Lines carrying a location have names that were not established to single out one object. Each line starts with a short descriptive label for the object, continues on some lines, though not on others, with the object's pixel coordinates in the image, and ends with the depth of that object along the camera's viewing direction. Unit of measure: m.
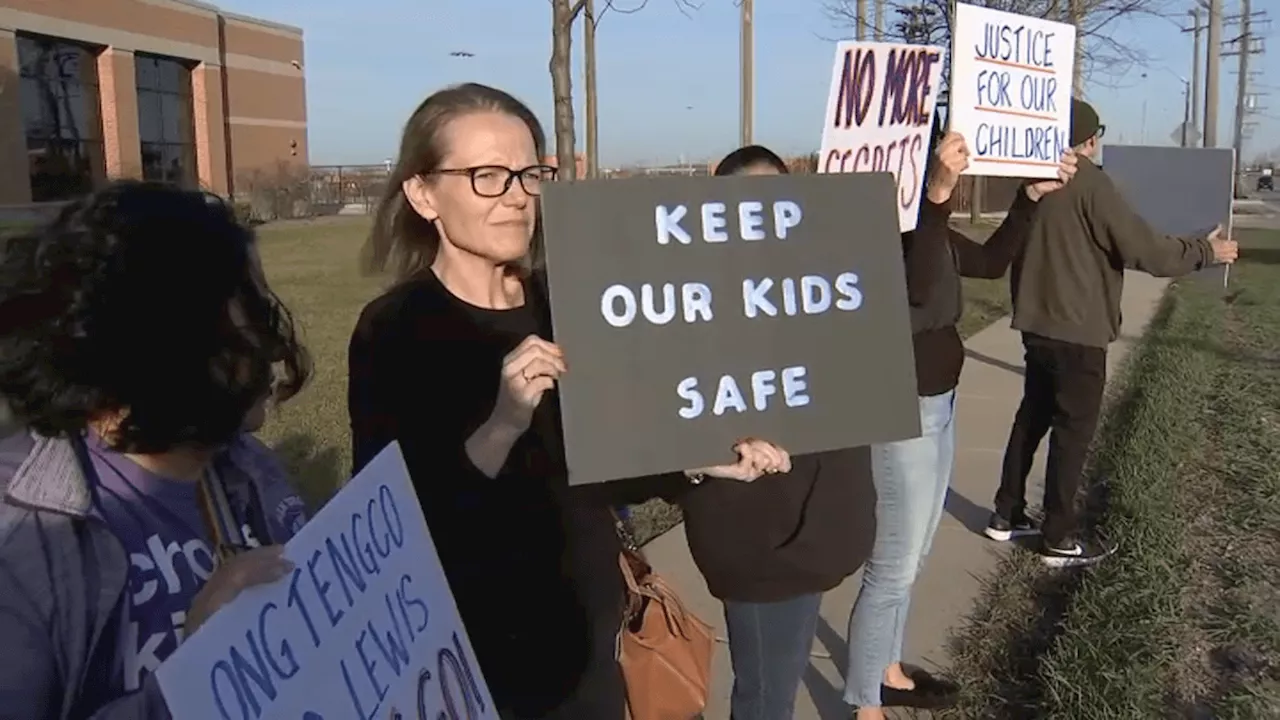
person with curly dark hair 1.17
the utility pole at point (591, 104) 11.07
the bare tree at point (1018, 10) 14.52
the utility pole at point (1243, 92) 53.19
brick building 31.69
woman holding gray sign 1.91
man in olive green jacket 4.69
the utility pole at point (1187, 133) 16.02
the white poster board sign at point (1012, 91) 3.41
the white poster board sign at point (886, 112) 2.93
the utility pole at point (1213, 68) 21.08
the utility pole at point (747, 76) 15.27
